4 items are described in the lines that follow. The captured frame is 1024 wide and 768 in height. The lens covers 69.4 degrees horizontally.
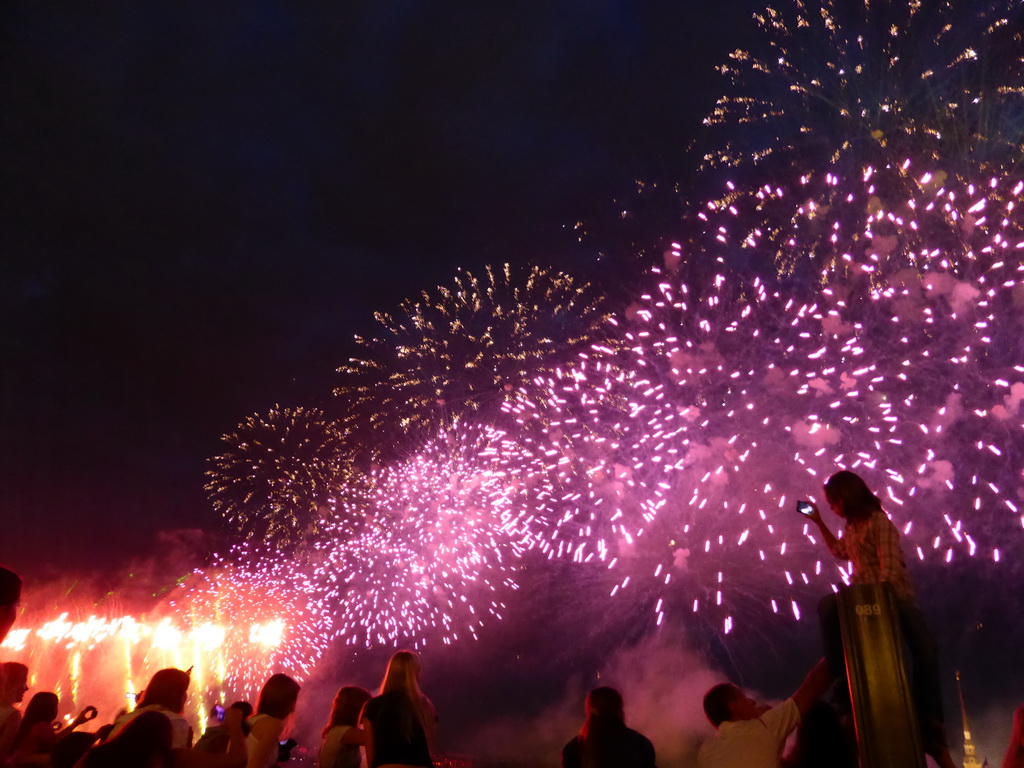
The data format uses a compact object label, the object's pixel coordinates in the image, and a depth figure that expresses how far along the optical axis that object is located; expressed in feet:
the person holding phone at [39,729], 21.30
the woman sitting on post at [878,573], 12.64
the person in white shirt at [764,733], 13.55
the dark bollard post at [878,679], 10.90
